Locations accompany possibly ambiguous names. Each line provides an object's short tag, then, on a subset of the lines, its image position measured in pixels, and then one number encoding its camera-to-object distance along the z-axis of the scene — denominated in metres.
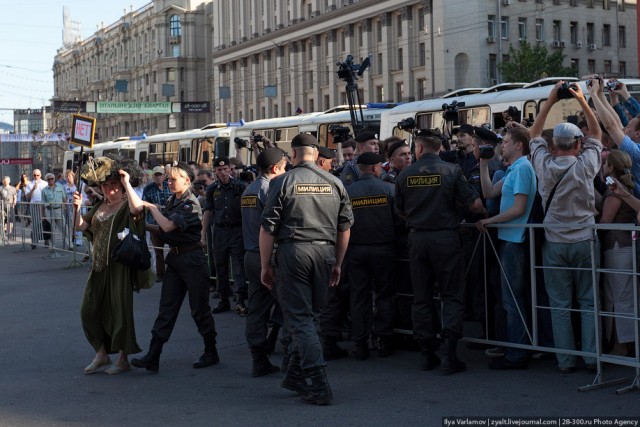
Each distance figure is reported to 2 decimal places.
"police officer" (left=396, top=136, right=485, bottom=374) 8.15
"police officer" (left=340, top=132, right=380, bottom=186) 9.73
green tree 53.09
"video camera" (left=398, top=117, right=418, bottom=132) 11.57
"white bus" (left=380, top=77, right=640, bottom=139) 20.34
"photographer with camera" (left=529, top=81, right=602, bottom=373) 7.81
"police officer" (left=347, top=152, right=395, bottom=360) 8.79
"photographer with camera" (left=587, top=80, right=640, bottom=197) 7.95
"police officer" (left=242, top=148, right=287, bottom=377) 8.34
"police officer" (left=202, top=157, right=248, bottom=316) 11.95
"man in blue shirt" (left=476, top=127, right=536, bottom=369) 8.23
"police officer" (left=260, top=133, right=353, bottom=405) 7.26
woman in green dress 8.43
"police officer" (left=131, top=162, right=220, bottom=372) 8.59
